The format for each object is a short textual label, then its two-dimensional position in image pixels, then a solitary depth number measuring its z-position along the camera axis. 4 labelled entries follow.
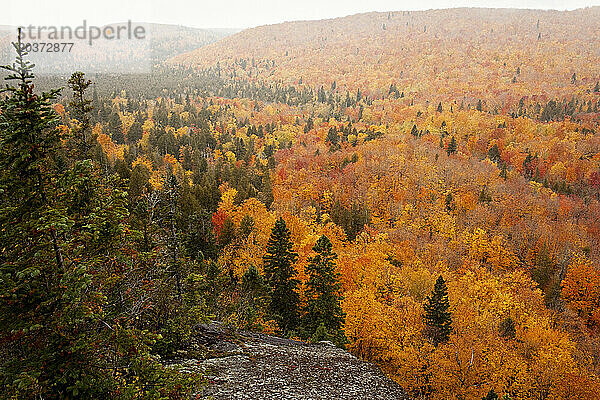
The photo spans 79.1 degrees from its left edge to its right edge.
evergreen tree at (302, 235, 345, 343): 34.28
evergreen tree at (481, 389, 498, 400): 26.09
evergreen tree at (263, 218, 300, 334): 36.72
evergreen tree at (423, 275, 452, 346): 36.97
